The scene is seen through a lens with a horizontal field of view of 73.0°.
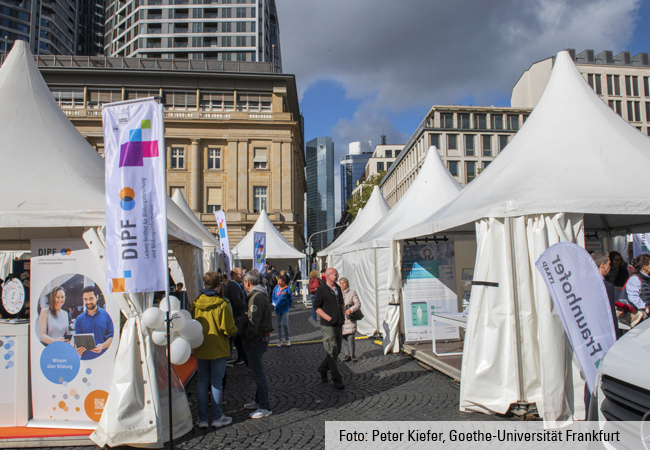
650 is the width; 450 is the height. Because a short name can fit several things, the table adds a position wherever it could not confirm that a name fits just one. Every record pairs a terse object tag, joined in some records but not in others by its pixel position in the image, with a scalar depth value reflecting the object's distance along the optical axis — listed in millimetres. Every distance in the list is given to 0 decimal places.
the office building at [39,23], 80250
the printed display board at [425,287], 8961
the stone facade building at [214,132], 41812
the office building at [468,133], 63375
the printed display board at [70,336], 4613
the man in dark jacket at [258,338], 5220
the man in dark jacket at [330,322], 6559
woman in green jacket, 4836
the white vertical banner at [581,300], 3865
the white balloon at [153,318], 4383
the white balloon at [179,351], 4462
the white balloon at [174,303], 5934
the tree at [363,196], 46859
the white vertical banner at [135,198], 4215
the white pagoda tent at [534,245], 4652
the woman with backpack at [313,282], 11598
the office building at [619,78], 58094
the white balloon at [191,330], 4508
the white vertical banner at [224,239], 14300
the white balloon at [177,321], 4410
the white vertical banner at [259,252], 15781
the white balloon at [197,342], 4665
